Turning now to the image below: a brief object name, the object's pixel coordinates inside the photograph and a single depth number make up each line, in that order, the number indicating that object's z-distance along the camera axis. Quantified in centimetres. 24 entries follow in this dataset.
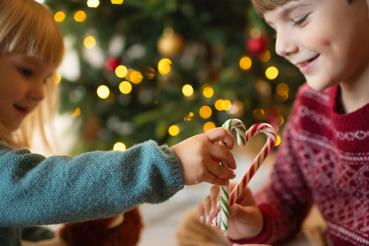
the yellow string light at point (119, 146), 174
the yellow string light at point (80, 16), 176
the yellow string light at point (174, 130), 166
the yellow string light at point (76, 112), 191
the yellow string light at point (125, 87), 183
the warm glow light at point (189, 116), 165
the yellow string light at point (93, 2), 123
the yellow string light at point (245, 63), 179
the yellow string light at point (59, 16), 168
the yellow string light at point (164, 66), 179
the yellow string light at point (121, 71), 179
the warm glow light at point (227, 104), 171
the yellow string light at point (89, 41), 182
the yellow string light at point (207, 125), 167
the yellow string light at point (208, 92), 171
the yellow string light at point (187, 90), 177
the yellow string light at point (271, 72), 180
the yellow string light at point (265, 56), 177
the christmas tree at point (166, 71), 172
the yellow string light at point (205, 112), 171
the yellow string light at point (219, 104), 170
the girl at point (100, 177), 74
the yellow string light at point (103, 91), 185
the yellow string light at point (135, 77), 181
